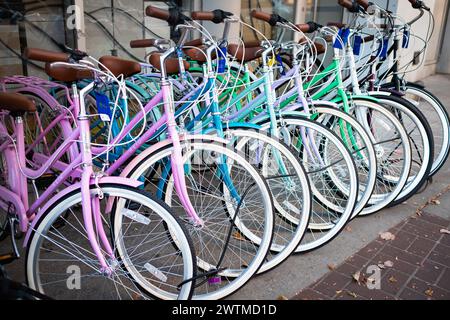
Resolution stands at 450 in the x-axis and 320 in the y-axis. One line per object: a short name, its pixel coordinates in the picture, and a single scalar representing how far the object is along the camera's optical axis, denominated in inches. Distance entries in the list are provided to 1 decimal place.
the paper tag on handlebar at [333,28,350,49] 140.9
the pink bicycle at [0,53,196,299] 84.6
